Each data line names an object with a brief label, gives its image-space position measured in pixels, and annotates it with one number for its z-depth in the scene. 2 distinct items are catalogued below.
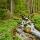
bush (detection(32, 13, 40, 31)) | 5.96
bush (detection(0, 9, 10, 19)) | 6.28
